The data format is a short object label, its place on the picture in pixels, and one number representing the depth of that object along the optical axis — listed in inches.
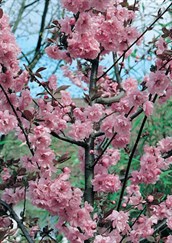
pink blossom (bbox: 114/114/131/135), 83.8
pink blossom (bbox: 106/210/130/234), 84.2
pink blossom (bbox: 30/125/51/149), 81.2
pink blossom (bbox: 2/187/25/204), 89.2
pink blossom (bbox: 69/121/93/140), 85.9
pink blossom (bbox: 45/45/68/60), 90.0
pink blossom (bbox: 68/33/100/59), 85.4
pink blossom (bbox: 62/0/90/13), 81.8
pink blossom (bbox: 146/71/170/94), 80.8
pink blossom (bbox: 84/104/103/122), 86.0
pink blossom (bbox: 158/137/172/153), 89.9
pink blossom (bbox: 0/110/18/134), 81.1
